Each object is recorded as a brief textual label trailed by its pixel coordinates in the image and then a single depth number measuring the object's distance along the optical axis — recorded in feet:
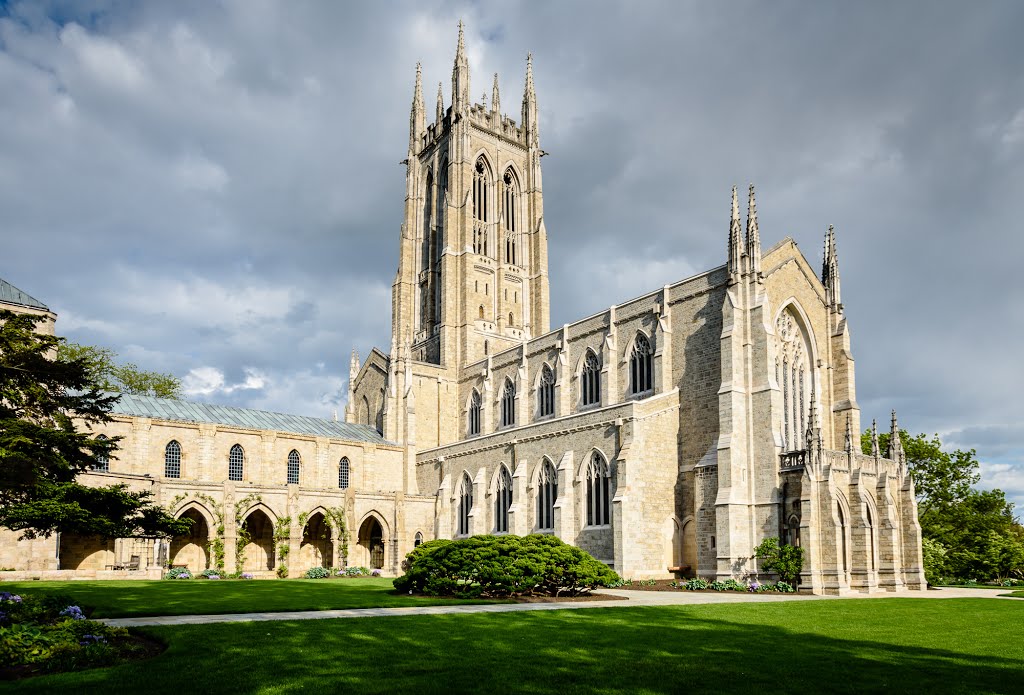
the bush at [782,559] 110.22
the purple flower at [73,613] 45.80
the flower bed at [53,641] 37.14
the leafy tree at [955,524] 154.92
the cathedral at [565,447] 119.24
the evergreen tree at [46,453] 49.49
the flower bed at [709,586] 110.42
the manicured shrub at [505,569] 85.15
